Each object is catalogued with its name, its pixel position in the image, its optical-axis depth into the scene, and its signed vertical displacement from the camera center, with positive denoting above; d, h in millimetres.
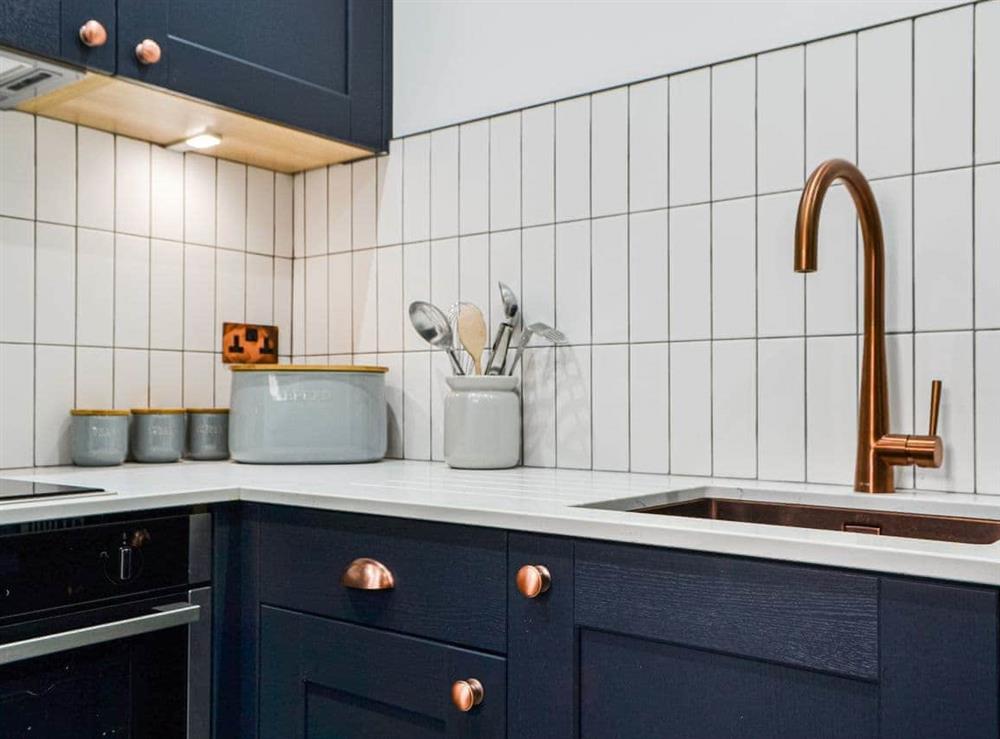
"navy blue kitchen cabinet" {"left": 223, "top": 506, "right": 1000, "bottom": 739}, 829 -279
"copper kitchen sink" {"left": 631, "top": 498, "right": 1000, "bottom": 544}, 1183 -186
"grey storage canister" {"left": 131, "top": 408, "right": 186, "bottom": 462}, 1798 -112
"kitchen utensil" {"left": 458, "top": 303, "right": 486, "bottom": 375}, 1732 +84
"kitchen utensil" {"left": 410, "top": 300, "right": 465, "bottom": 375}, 1767 +94
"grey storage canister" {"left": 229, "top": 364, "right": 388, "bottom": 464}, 1772 -71
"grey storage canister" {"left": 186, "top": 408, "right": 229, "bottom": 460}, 1905 -115
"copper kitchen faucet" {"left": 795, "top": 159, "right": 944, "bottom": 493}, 1254 -22
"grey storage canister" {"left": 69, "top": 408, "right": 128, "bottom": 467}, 1699 -111
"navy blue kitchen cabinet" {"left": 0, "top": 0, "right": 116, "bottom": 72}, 1397 +519
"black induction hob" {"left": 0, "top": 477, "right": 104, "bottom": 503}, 1242 -157
